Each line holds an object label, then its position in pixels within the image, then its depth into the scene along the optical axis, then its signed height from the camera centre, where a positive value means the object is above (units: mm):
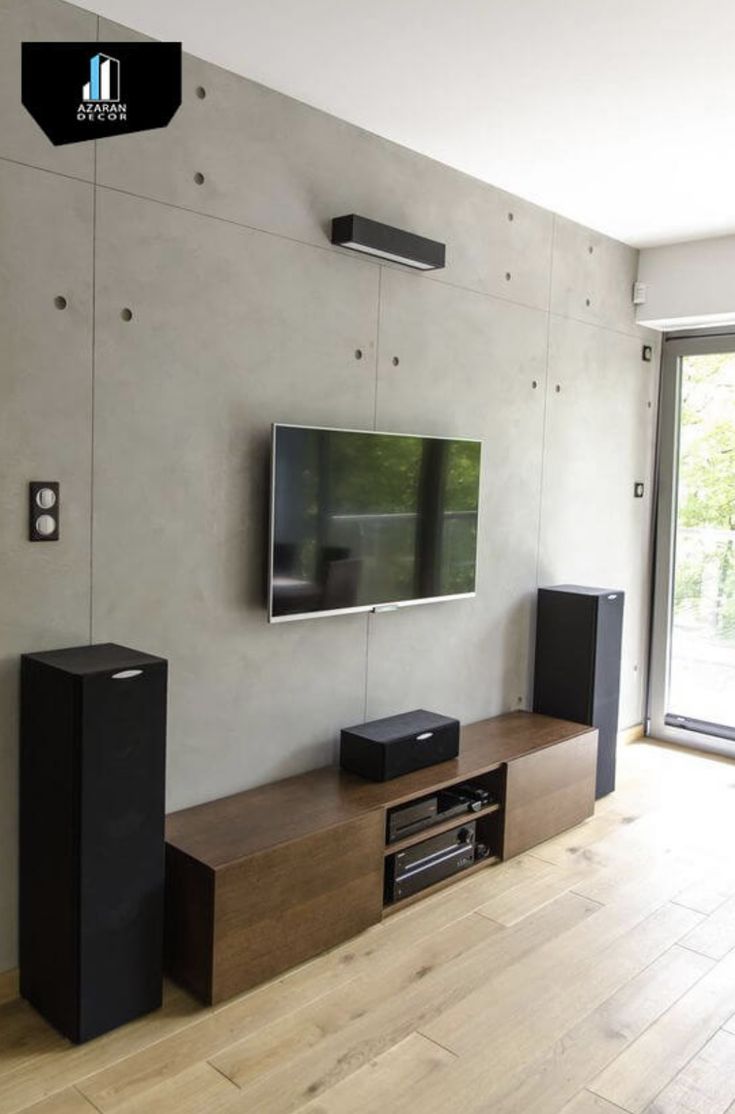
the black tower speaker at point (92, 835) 2369 -925
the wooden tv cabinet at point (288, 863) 2605 -1136
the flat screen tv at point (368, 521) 3121 -99
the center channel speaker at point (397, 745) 3289 -915
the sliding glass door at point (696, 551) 5129 -270
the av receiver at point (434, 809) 3178 -1140
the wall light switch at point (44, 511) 2551 -74
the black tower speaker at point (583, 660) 4273 -751
